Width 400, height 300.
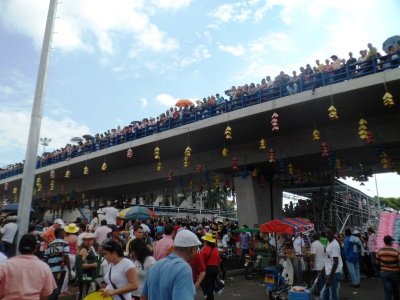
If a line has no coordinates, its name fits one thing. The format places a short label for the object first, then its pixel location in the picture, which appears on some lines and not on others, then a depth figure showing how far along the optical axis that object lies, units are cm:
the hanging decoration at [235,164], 1686
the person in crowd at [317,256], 898
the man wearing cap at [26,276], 350
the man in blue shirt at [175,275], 284
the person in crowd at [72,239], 828
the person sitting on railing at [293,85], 1368
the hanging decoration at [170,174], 2011
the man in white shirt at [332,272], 782
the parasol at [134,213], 1560
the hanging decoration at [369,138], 1250
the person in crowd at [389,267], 710
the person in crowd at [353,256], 1123
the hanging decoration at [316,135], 1303
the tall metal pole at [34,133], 671
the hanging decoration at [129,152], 1882
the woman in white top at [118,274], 413
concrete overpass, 1326
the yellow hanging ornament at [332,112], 1163
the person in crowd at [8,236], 834
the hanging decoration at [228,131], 1446
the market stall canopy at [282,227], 1164
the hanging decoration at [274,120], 1297
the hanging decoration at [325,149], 1369
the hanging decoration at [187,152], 1622
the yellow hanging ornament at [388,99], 1073
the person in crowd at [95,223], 1229
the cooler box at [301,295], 737
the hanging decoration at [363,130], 1199
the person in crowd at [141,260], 531
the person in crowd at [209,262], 742
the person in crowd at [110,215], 1245
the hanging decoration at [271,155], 1537
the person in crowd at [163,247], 675
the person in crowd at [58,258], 706
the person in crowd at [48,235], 940
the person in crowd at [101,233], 928
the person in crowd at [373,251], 1280
